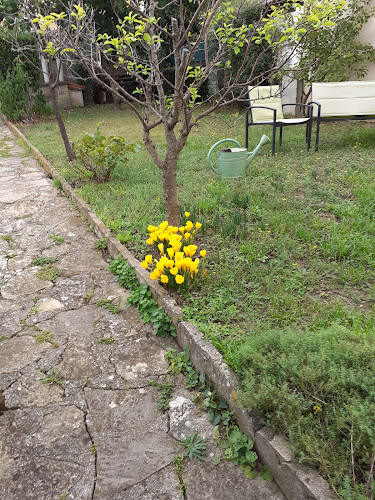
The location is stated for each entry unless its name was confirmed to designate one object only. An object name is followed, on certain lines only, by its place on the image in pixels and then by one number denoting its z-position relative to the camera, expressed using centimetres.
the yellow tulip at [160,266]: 273
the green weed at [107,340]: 266
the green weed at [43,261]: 372
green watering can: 502
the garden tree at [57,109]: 657
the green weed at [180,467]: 173
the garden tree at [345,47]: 821
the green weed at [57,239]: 414
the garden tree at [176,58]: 256
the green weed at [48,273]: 348
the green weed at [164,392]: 213
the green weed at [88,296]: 316
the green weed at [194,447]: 184
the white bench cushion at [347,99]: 648
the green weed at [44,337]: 268
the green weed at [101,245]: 398
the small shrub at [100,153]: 533
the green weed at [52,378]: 233
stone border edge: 150
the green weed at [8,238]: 421
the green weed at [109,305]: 298
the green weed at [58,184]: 588
